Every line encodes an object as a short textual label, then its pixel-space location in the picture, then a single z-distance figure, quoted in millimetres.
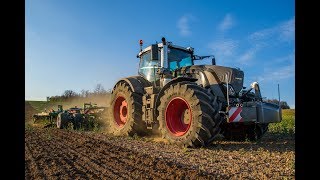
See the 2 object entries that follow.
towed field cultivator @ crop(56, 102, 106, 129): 10038
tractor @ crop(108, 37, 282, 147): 4899
